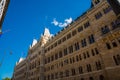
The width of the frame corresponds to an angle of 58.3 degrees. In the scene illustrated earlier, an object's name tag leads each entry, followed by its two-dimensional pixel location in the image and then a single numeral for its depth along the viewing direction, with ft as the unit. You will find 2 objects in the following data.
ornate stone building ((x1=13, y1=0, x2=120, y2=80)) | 67.56
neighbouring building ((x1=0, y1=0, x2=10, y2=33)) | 30.50
